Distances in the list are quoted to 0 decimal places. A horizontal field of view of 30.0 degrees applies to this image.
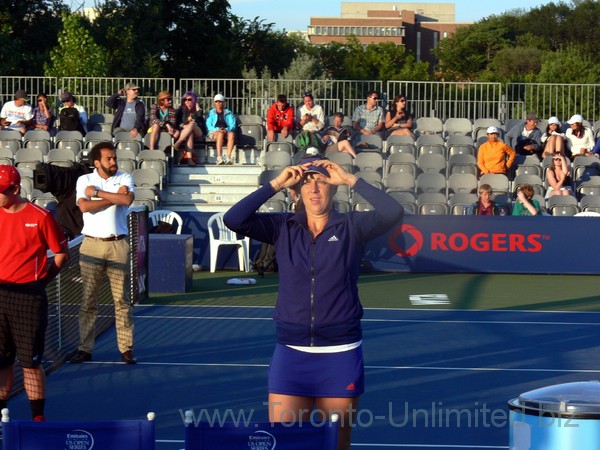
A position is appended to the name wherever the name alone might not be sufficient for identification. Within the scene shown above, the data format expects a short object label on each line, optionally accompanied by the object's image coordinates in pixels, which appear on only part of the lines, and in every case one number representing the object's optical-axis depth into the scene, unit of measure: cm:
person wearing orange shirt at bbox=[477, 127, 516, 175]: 2184
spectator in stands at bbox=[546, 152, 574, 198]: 2125
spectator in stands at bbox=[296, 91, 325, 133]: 2345
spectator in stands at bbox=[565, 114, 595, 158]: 2303
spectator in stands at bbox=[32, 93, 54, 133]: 2420
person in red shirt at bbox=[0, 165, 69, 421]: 795
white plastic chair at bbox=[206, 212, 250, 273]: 1900
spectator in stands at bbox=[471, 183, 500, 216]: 1955
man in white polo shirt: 1060
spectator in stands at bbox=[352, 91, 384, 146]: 2419
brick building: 14550
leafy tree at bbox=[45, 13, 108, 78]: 3158
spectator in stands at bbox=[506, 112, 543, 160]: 2316
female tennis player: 567
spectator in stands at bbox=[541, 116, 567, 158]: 2244
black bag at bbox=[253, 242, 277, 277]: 1848
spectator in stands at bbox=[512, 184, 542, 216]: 1984
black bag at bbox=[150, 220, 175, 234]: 1870
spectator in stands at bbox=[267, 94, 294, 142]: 2347
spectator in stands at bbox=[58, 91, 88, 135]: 2367
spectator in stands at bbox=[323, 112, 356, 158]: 2291
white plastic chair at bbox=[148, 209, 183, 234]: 1936
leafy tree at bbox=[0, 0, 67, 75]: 3981
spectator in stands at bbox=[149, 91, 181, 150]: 2334
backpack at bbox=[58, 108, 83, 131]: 2386
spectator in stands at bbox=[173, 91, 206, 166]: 2342
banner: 1900
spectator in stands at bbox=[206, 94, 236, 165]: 2353
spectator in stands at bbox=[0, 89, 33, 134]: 2416
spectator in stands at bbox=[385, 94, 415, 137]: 2400
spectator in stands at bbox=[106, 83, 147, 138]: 2369
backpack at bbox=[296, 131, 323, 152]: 2275
